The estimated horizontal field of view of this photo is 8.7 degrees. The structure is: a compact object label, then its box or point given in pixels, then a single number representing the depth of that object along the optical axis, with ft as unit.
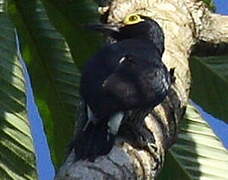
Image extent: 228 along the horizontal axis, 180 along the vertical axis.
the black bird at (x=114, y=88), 20.26
